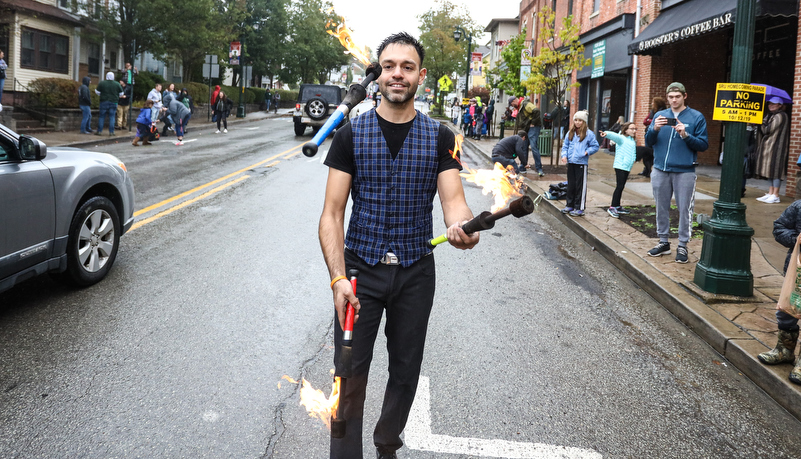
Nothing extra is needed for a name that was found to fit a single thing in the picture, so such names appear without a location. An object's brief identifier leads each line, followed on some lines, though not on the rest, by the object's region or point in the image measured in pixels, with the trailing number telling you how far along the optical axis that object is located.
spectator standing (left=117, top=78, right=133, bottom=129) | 23.73
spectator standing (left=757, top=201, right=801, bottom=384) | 4.58
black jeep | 26.44
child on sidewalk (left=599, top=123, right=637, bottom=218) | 10.52
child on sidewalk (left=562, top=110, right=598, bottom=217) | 10.89
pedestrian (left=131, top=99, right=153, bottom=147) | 20.33
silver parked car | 5.02
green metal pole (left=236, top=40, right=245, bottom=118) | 38.42
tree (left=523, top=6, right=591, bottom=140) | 17.33
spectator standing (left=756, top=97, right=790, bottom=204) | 11.79
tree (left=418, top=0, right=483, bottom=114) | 54.50
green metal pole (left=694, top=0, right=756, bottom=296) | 6.20
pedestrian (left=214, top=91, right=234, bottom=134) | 28.03
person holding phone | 7.47
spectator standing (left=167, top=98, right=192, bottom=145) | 22.23
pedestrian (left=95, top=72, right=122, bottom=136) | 21.62
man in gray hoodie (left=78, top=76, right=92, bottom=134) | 21.20
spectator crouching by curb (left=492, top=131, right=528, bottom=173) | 12.16
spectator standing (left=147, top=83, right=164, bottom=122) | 20.97
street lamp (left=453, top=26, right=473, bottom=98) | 36.50
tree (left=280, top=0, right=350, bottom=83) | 53.75
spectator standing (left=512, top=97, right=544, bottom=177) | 15.25
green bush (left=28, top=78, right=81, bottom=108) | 23.08
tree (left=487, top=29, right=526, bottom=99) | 25.53
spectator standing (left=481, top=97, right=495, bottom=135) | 30.53
